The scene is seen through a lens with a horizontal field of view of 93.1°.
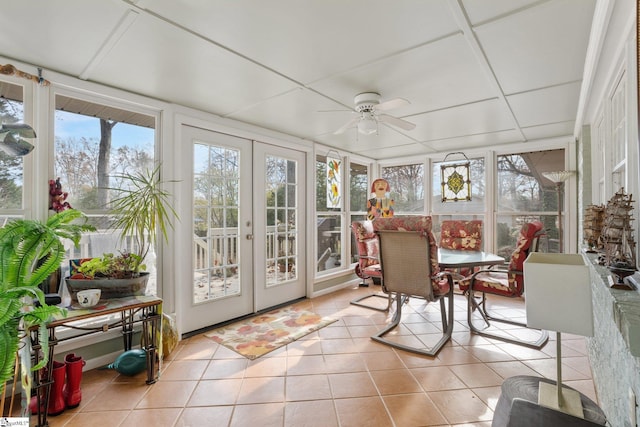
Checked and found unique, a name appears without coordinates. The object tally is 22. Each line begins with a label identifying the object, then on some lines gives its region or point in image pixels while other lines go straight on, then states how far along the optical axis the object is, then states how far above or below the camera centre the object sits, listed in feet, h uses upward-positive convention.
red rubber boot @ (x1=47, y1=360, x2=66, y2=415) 6.09 -3.66
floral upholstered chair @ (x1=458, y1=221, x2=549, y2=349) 9.39 -2.46
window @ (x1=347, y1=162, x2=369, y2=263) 17.40 +1.10
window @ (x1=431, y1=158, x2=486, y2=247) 15.71 +0.43
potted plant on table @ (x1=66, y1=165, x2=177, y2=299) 7.09 -0.65
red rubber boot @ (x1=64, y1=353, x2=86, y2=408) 6.31 -3.62
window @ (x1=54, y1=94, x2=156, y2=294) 7.75 +1.55
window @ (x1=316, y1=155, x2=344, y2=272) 15.35 -0.89
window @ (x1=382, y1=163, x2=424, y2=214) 17.67 +1.48
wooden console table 5.84 -2.86
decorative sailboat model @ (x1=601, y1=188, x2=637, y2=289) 3.81 -0.41
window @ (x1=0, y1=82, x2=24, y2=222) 6.73 +1.00
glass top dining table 9.54 -1.64
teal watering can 7.55 -3.79
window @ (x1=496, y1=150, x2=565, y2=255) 13.96 +0.76
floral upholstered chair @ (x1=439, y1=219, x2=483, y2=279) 12.88 -1.11
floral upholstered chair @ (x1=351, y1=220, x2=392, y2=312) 12.52 -1.86
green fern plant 4.66 -1.07
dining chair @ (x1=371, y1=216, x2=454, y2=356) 8.70 -1.69
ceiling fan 8.24 +2.68
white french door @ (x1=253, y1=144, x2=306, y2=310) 12.20 -0.57
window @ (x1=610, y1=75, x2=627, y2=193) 5.44 +1.46
